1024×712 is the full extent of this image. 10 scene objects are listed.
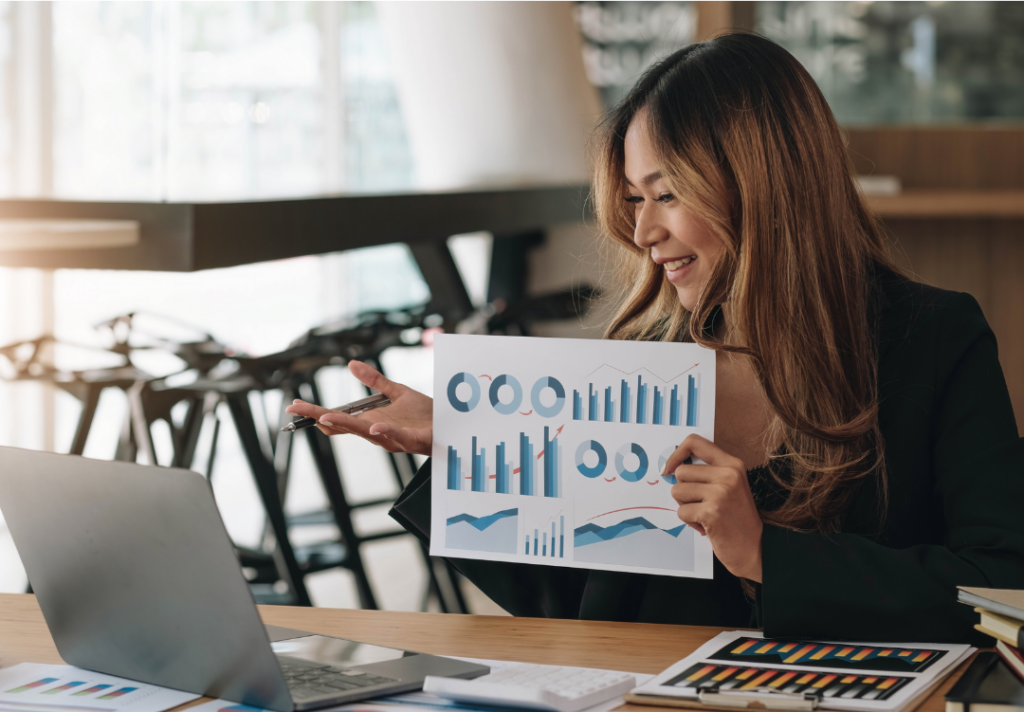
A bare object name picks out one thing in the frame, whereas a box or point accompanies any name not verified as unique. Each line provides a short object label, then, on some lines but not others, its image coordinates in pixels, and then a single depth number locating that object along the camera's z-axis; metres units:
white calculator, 1.73
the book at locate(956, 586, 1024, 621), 1.75
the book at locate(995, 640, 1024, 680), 1.75
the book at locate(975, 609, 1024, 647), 1.74
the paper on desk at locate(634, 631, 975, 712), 1.76
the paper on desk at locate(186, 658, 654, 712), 1.75
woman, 2.05
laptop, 1.70
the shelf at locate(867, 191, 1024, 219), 4.64
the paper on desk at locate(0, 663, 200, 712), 1.76
